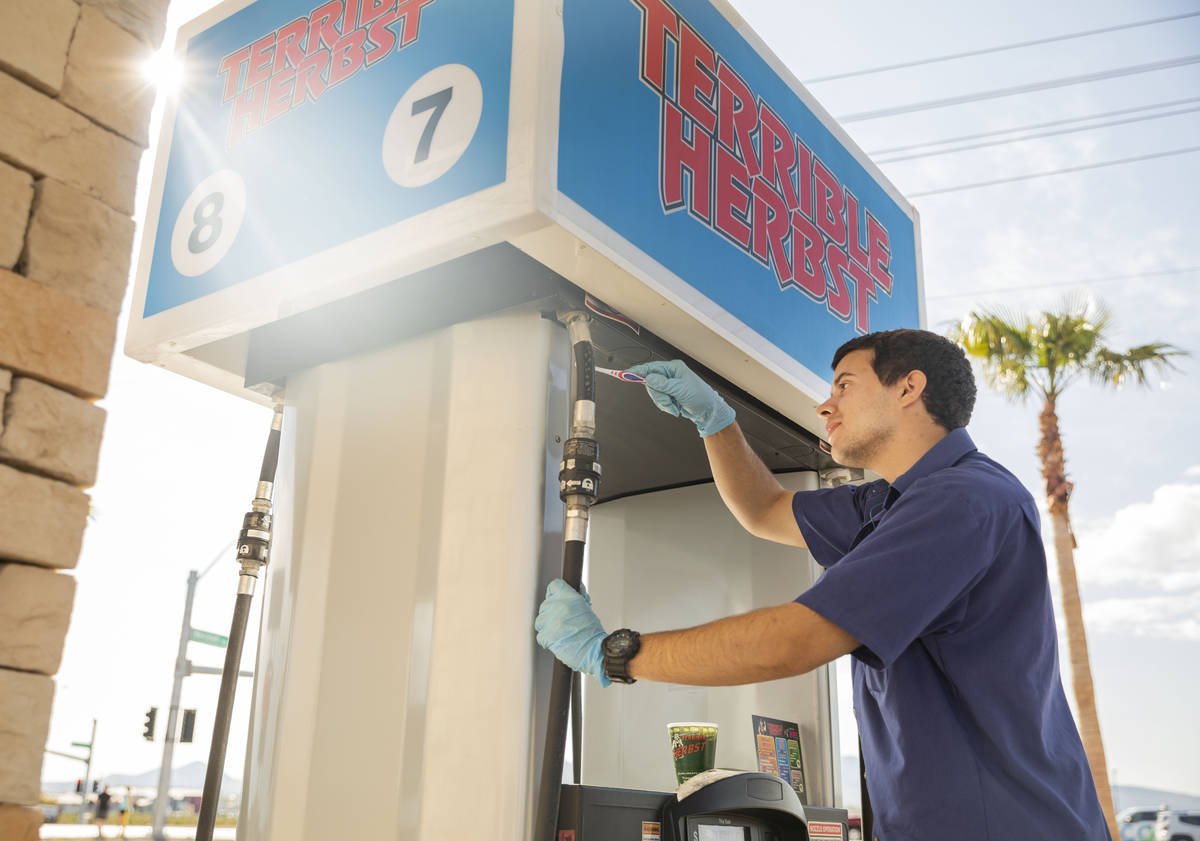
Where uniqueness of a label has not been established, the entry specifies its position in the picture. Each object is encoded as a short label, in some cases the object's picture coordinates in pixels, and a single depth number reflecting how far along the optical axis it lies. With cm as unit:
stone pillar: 108
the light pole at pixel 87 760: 2445
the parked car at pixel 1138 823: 3043
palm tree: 1542
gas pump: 207
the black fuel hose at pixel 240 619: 254
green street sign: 1723
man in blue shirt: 191
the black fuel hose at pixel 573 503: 202
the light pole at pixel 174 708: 1650
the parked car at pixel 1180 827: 2542
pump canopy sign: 202
